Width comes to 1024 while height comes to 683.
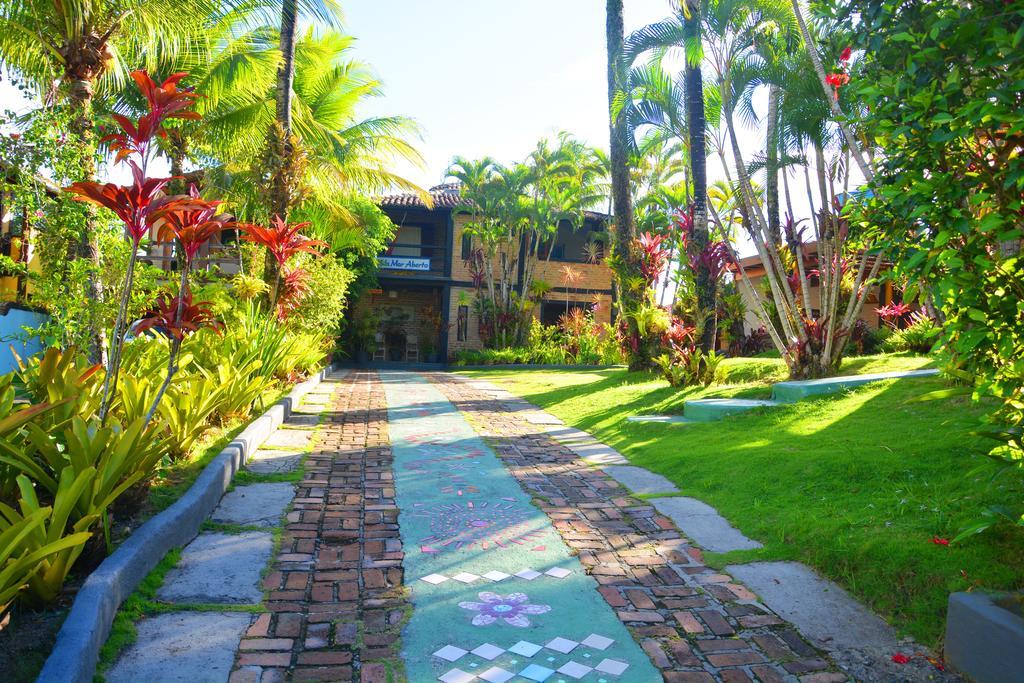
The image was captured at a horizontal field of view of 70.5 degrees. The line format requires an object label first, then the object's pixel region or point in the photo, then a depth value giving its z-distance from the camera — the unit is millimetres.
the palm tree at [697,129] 10852
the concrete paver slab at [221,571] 3227
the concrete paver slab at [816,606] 2975
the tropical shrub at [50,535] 2805
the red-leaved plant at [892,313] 13292
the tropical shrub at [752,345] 16453
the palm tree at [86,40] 5918
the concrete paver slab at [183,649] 2533
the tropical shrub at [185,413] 5137
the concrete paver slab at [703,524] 4105
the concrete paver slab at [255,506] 4348
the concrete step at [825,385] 7773
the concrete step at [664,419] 8062
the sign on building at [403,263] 25562
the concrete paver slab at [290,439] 6688
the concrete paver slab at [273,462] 5634
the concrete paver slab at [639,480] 5363
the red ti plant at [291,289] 11117
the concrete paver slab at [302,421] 7945
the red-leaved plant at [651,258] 13258
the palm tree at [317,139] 14000
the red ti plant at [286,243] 9580
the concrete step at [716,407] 7755
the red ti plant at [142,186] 3717
